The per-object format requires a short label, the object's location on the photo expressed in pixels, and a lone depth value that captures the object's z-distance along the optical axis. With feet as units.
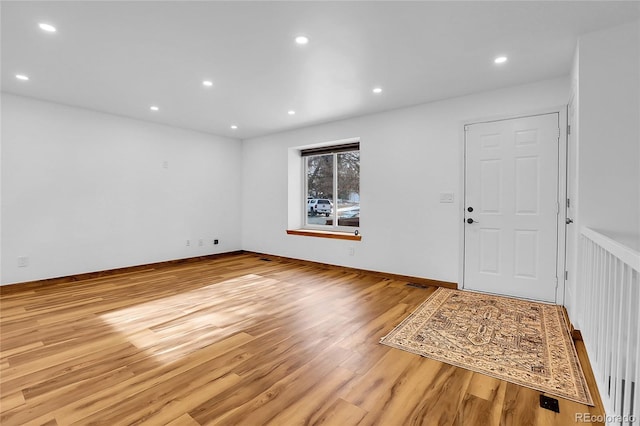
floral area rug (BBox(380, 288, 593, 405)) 6.73
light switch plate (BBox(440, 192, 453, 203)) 13.43
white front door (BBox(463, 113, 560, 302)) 11.41
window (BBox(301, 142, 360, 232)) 17.98
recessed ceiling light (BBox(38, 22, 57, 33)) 7.93
